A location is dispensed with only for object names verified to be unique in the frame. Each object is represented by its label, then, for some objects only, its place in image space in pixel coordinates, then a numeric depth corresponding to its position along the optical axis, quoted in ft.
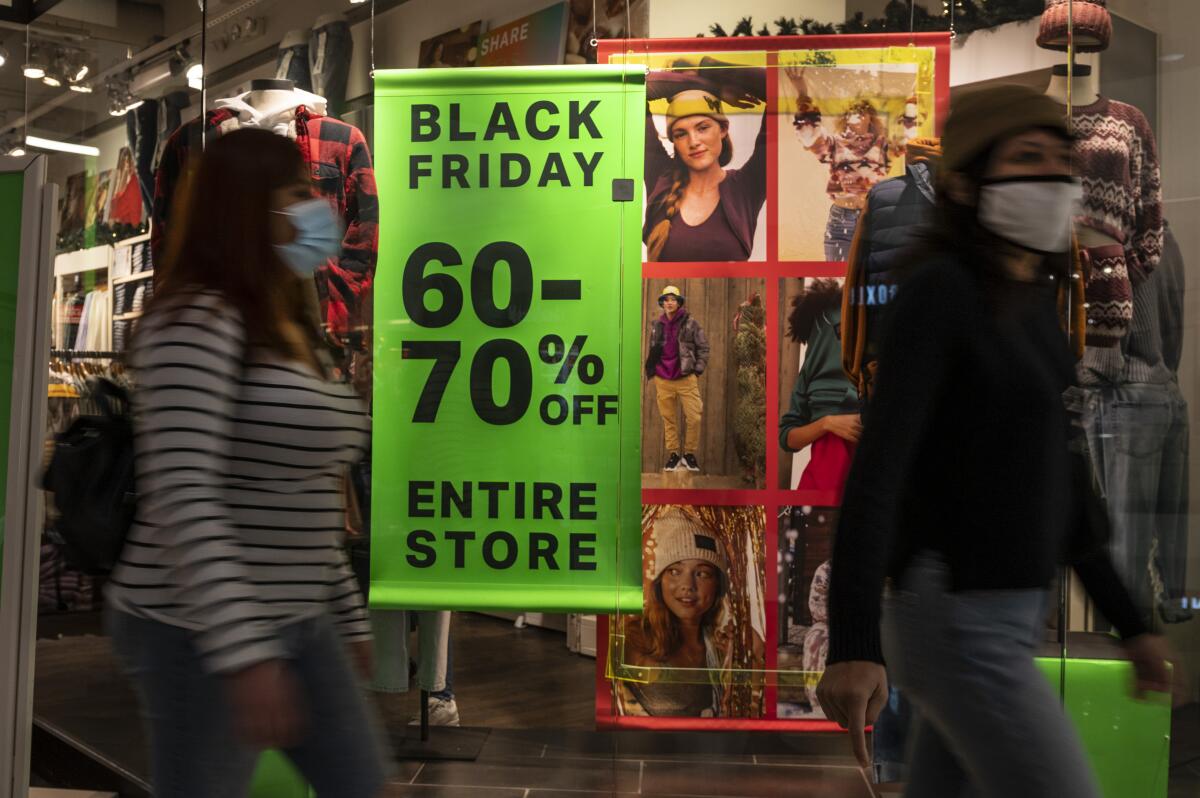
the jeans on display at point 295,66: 9.74
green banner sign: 9.07
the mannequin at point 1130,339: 8.05
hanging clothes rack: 10.87
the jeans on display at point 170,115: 10.06
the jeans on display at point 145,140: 10.44
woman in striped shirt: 3.96
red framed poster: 9.84
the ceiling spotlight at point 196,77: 9.91
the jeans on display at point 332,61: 9.57
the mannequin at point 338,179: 9.23
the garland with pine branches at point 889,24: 9.58
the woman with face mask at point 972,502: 3.69
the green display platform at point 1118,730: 8.01
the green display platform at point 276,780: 8.12
